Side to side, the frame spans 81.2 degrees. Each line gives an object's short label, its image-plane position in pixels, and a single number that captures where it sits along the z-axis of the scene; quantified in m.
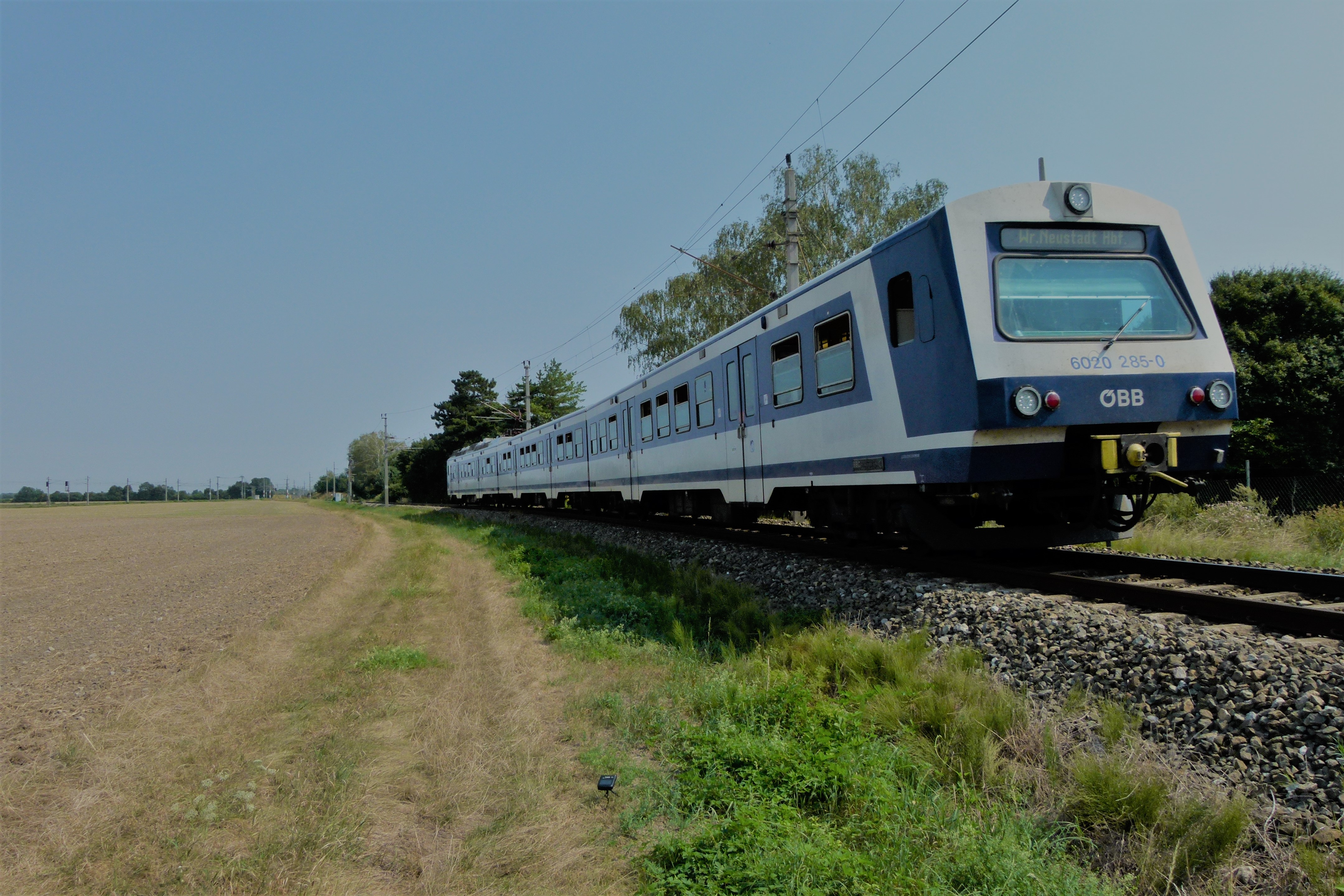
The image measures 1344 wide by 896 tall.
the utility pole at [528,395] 41.94
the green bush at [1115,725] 3.91
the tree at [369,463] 106.56
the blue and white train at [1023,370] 6.45
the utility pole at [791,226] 17.73
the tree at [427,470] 68.69
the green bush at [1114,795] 3.32
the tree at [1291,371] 25.17
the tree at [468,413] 63.38
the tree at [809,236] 29.41
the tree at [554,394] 59.88
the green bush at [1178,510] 11.73
